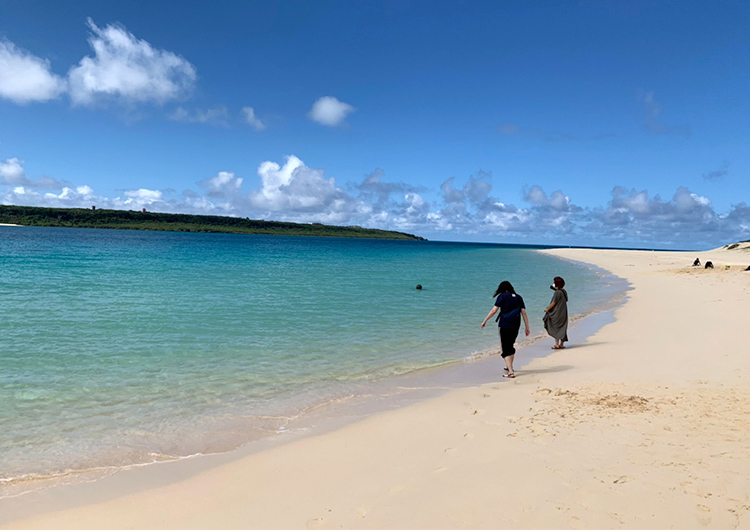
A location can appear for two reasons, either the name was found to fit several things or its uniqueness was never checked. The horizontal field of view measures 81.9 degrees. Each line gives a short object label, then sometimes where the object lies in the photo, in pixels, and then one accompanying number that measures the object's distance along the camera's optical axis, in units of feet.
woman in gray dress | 40.16
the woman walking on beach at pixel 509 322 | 31.63
